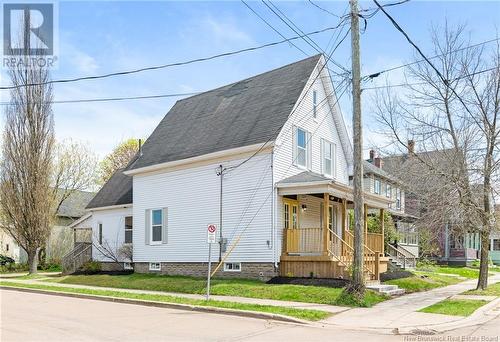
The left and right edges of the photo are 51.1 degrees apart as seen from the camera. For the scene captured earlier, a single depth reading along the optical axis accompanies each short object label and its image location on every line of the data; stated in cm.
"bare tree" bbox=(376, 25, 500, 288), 1852
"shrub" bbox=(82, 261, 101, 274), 2645
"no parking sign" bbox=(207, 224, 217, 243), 1560
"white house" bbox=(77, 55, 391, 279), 1950
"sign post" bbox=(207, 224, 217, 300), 1560
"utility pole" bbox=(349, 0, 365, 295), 1488
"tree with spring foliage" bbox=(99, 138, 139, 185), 5202
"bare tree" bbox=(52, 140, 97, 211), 4159
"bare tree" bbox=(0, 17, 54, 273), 2838
